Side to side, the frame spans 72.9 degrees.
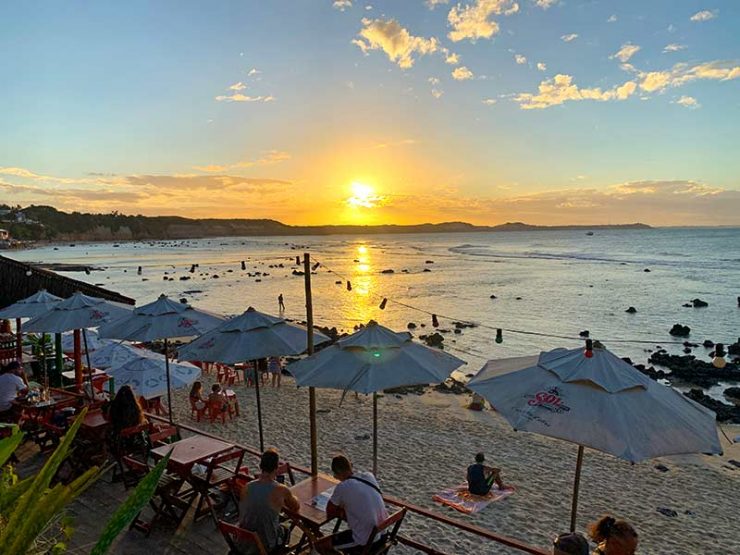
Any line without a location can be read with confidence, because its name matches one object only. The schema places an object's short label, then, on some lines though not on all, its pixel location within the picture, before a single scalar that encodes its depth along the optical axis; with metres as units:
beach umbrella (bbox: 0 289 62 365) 10.51
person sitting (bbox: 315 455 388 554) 4.75
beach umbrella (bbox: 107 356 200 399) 10.58
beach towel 9.81
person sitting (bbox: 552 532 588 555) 3.88
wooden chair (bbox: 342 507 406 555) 4.70
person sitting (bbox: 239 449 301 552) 4.82
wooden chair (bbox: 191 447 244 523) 5.95
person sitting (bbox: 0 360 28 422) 8.59
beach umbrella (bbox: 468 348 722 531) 4.03
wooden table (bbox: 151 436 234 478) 5.94
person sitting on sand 10.05
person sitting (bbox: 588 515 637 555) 4.05
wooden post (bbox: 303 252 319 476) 6.68
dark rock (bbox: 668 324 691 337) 31.44
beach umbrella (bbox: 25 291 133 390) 9.26
